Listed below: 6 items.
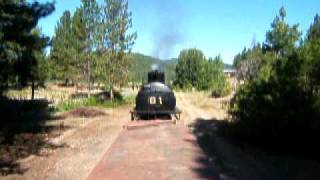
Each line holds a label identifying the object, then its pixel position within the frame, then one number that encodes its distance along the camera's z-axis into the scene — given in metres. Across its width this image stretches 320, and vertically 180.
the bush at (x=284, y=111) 8.80
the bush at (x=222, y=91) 29.88
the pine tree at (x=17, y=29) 11.16
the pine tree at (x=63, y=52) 27.20
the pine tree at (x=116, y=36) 22.65
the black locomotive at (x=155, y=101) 14.14
